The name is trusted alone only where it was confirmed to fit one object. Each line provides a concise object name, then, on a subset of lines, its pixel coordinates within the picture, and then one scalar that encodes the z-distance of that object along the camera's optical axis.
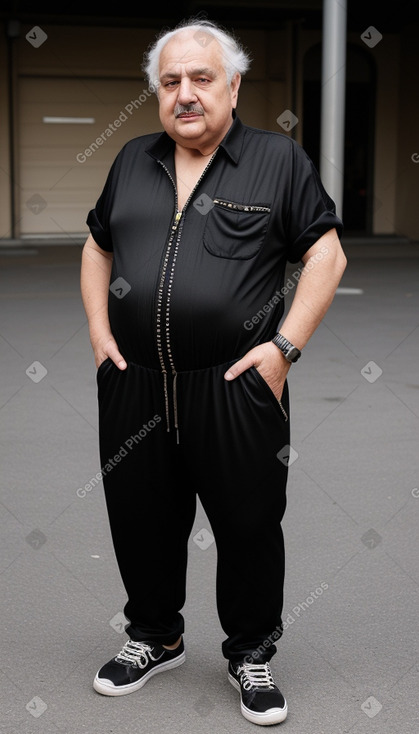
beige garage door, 19.22
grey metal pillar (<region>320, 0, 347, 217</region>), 11.98
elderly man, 2.76
